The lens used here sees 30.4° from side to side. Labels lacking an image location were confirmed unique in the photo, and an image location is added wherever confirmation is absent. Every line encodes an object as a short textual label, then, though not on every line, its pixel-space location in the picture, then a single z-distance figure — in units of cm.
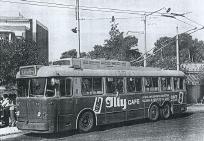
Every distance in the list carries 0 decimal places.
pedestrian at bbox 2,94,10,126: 1661
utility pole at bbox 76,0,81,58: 2212
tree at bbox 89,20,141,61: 4546
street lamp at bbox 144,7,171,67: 2921
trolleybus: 1372
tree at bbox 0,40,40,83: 2811
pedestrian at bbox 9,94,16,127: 1655
